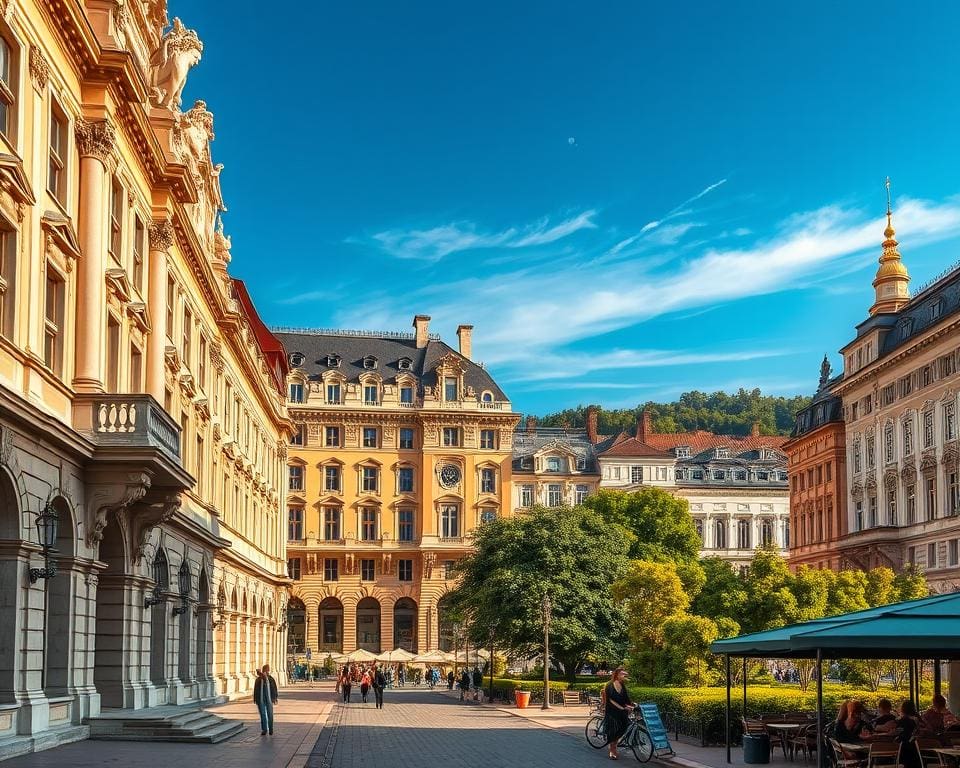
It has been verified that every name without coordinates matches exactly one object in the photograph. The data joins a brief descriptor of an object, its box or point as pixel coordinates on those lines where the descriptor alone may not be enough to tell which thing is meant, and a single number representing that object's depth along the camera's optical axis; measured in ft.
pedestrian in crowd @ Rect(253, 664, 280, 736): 110.83
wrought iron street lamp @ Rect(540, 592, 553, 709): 166.09
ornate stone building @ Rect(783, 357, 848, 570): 304.71
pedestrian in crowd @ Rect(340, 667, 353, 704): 187.63
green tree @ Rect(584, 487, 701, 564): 301.63
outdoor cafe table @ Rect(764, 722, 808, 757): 89.45
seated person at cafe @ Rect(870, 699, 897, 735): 75.72
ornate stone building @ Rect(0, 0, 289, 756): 76.84
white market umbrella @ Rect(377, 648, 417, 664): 268.00
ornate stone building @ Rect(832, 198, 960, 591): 239.91
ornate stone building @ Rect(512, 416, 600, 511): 368.27
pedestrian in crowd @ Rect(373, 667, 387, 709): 179.22
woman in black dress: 93.15
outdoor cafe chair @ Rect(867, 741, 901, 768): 70.23
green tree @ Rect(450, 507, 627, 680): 193.57
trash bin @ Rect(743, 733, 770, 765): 86.69
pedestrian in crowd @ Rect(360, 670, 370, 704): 191.62
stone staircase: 90.02
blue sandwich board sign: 92.07
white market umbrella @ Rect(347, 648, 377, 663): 279.49
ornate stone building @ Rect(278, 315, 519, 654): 329.52
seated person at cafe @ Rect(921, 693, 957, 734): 77.00
